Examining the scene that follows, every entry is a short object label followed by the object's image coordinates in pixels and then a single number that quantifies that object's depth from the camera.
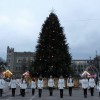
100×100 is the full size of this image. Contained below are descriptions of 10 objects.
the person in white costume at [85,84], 13.16
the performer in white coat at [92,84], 13.82
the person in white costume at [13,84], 13.56
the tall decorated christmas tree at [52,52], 22.68
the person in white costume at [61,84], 13.07
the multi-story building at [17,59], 70.00
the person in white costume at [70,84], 13.75
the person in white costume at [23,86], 13.36
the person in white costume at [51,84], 13.95
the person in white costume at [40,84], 13.35
